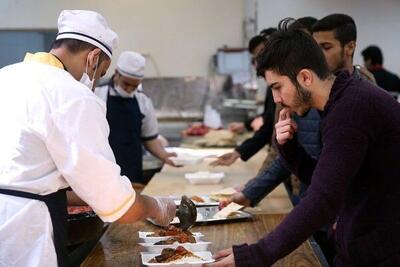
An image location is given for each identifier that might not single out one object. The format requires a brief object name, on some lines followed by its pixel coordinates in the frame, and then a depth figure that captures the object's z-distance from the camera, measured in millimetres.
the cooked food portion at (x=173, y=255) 1835
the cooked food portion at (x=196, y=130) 5715
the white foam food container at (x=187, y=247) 1961
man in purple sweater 1548
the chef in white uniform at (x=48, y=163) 1659
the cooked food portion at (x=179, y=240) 2016
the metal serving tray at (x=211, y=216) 2460
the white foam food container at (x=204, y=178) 3398
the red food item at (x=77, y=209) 2242
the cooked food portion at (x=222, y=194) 2829
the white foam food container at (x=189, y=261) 1776
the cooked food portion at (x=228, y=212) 2499
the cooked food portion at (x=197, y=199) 2746
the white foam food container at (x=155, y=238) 2086
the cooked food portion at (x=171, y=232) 2150
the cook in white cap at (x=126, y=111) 4031
